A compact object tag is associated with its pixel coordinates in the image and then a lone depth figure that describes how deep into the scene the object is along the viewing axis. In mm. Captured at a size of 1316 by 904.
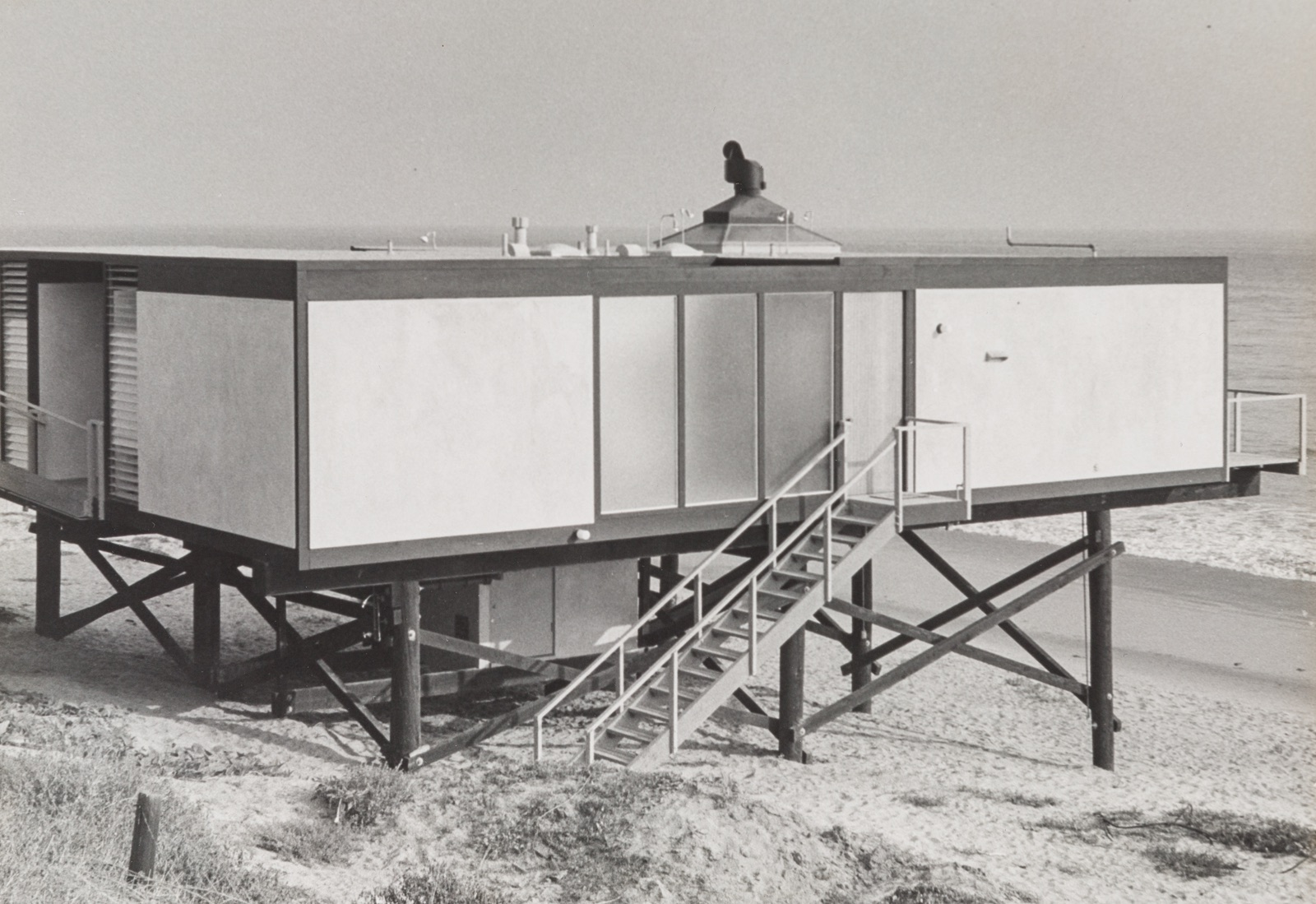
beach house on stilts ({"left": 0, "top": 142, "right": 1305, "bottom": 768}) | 16281
